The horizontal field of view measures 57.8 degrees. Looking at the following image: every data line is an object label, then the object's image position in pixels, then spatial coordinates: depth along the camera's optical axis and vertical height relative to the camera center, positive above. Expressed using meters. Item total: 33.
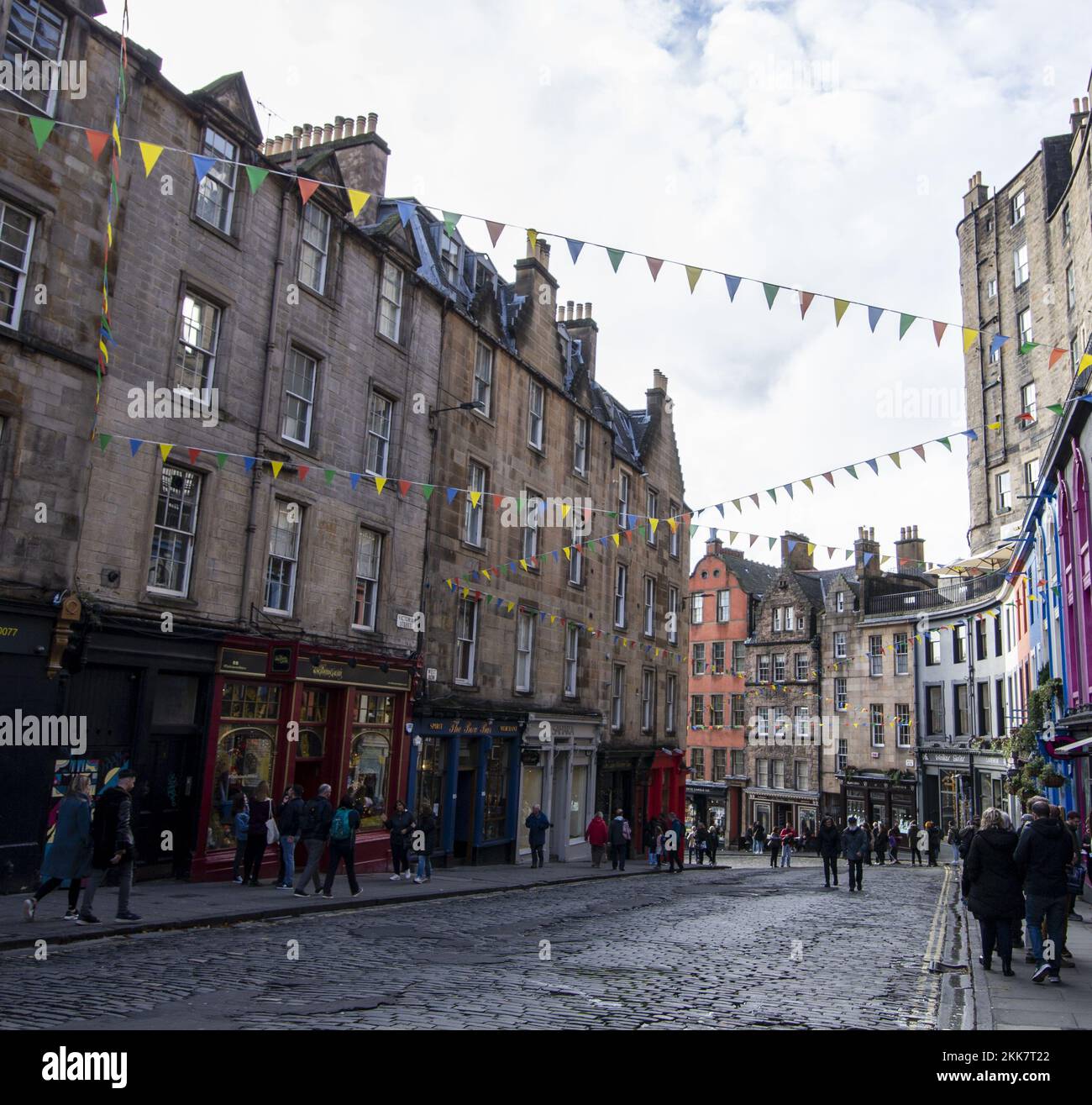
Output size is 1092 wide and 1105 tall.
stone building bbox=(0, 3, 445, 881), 14.68 +4.66
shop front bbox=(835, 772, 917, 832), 48.69 -1.68
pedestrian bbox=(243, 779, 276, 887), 16.36 -1.56
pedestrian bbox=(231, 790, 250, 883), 16.75 -1.49
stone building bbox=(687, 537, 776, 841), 57.41 +4.42
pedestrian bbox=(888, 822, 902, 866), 41.28 -3.16
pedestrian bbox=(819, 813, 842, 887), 24.95 -2.04
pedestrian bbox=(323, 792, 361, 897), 15.79 -1.57
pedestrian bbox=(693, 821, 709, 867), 34.23 -2.81
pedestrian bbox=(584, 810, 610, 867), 27.16 -2.24
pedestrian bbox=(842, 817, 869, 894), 23.50 -1.95
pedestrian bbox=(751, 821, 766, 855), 48.22 -3.68
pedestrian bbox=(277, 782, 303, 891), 16.25 -1.46
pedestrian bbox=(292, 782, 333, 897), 15.50 -1.43
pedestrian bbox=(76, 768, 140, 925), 11.51 -1.21
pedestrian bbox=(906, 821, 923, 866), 42.23 -3.24
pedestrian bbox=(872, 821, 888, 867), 40.47 -3.10
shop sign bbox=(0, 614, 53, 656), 13.69 +1.25
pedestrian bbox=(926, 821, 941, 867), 41.94 -3.08
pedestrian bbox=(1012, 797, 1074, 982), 9.83 -0.95
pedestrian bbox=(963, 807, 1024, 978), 10.07 -1.11
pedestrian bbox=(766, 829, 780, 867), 35.31 -2.98
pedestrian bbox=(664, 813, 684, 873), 29.83 -2.64
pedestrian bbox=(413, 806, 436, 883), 19.44 -1.86
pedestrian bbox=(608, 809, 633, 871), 27.08 -2.31
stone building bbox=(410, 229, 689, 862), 24.50 +4.73
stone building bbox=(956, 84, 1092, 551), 41.03 +20.51
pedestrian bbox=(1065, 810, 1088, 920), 13.94 -1.11
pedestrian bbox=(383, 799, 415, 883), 19.69 -1.83
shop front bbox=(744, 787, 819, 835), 52.58 -2.45
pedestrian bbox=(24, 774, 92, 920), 11.30 -1.32
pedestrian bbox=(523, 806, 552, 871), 25.36 -2.00
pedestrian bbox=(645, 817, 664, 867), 30.03 -2.53
